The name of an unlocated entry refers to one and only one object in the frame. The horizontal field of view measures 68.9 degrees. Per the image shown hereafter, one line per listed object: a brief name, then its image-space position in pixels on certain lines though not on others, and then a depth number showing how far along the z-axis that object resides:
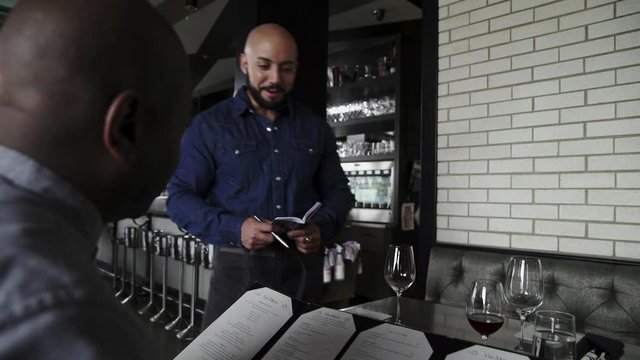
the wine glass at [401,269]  1.56
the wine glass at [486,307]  1.20
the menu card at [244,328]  0.78
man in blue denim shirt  1.78
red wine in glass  1.19
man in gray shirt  0.30
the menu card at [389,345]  0.64
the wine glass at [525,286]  1.34
